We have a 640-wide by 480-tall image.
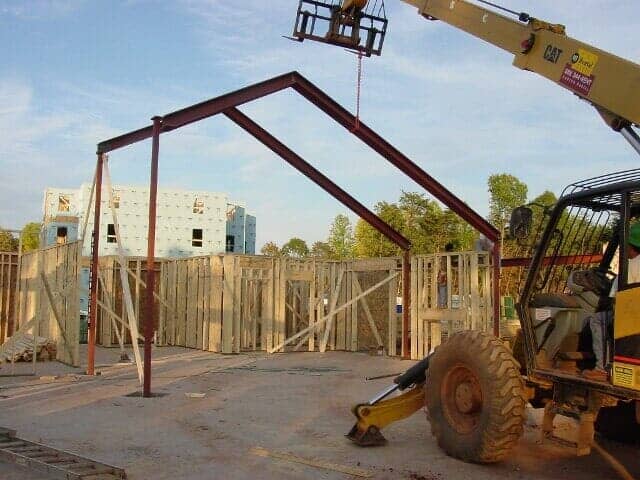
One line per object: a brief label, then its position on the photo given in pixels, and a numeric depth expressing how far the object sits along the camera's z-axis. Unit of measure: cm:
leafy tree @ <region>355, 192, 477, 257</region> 3541
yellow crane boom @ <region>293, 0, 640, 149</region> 616
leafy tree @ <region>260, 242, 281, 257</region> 5858
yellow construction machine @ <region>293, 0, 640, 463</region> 536
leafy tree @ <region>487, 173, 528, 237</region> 3519
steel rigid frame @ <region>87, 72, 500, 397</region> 1036
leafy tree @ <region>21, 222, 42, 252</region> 6087
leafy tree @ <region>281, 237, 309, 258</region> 6850
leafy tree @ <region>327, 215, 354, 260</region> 5119
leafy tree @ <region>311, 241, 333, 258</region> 5332
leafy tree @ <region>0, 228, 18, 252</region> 4838
